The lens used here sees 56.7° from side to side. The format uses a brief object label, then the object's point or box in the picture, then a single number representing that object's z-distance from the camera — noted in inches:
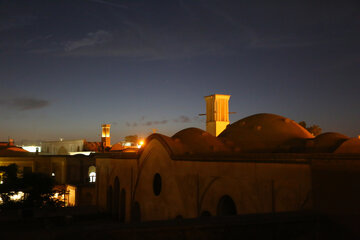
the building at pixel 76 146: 2159.2
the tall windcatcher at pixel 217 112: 1242.6
